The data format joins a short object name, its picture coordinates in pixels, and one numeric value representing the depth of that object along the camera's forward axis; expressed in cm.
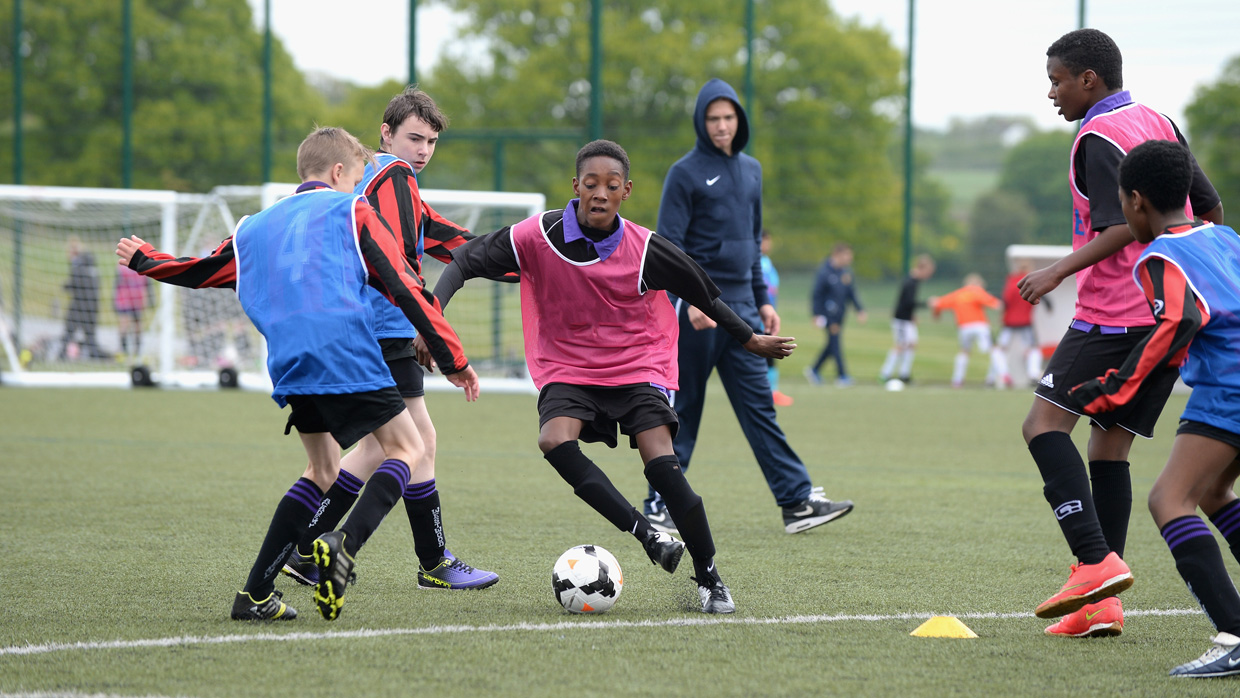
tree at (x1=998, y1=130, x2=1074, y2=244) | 4200
